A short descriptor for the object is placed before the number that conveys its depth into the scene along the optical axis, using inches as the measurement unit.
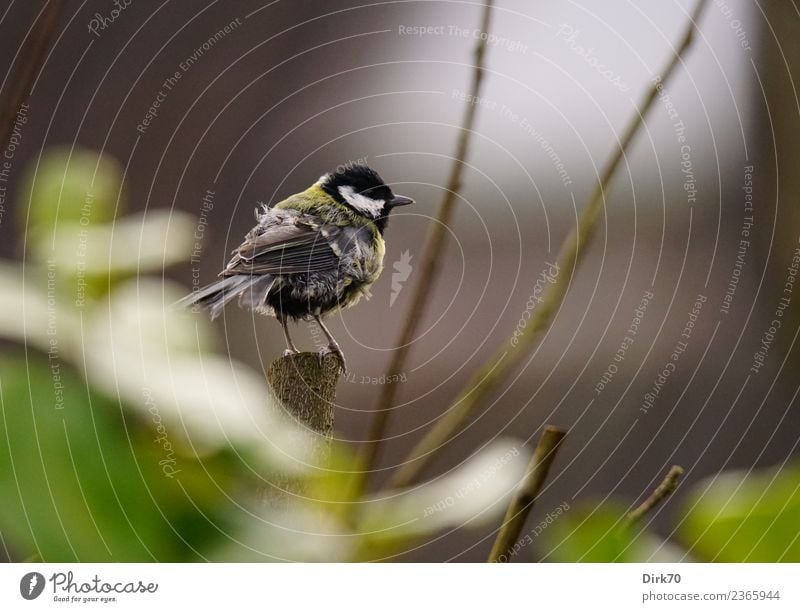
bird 229.4
